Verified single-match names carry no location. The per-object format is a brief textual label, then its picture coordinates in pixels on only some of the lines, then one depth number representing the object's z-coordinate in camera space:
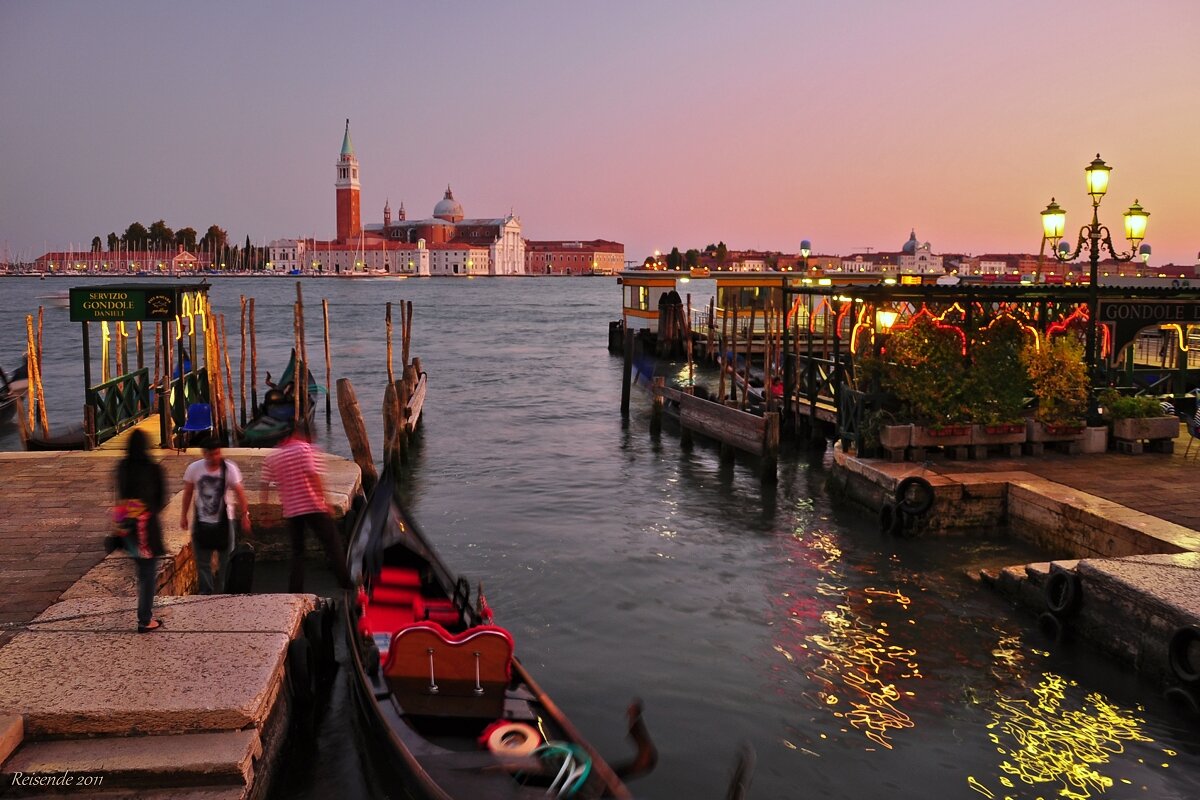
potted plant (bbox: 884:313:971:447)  9.00
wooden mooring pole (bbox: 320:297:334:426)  16.15
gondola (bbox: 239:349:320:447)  12.77
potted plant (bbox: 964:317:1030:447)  9.05
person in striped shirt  5.78
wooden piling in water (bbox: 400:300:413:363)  15.16
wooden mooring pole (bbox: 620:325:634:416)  16.45
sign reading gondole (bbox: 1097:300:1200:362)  9.97
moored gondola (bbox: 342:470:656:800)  3.69
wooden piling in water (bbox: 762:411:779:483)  11.35
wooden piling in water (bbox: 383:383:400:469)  11.69
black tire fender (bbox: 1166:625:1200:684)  4.98
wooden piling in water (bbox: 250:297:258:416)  14.63
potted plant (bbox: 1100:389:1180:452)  9.07
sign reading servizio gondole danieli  9.85
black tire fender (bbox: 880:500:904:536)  8.46
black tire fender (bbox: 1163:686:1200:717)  5.06
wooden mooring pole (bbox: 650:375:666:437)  15.09
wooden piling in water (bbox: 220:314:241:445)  12.64
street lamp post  9.05
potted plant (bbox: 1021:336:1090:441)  9.12
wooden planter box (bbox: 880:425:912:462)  8.96
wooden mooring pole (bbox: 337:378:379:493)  10.09
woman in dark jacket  4.43
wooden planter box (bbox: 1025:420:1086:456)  9.15
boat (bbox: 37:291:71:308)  72.12
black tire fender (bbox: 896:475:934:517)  8.24
